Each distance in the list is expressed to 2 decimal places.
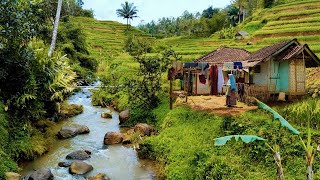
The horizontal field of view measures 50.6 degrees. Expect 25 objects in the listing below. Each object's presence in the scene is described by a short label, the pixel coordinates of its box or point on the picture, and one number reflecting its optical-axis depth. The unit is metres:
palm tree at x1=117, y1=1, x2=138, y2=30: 75.25
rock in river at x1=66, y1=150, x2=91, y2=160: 13.66
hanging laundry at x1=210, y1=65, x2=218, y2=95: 18.76
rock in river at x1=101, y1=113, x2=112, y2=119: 20.95
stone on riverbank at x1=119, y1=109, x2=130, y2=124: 18.91
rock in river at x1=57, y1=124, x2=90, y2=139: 16.44
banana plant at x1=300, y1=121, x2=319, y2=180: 6.48
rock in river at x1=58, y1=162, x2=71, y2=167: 12.79
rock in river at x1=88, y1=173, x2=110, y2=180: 11.36
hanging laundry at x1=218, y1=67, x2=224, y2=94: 21.67
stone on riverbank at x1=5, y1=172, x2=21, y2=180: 10.23
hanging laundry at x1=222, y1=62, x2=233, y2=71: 18.44
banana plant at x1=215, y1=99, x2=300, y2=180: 6.60
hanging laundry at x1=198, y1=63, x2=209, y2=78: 18.72
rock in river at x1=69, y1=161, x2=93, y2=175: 12.12
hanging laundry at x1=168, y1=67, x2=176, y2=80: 17.37
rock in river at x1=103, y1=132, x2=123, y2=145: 15.75
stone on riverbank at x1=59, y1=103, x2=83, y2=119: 20.33
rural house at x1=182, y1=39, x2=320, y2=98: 15.67
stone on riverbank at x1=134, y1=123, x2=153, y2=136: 15.81
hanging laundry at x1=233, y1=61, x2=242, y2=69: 17.80
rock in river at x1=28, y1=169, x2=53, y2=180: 11.10
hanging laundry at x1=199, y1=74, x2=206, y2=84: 19.30
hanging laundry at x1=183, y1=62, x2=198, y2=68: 19.00
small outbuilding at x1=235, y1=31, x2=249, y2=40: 43.80
